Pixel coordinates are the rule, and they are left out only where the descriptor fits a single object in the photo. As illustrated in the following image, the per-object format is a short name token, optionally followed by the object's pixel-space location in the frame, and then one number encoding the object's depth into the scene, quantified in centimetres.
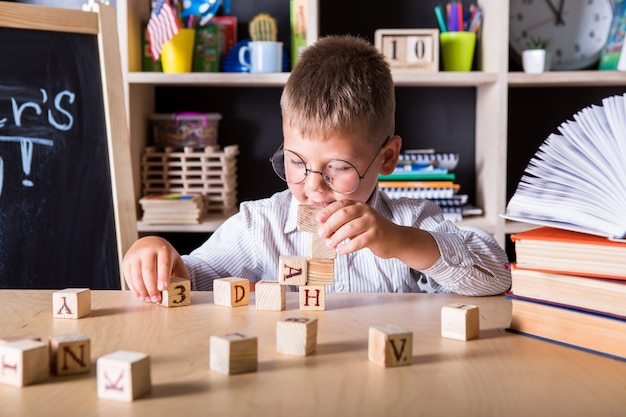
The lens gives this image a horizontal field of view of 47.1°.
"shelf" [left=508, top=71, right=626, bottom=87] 235
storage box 254
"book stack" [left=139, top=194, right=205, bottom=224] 238
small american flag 233
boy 116
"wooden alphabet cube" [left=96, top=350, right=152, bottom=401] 68
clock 255
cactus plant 253
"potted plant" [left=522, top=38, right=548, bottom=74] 238
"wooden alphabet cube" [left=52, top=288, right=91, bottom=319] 100
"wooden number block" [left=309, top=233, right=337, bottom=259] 106
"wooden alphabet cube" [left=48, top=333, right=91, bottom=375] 75
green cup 244
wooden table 67
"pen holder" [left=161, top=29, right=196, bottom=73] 241
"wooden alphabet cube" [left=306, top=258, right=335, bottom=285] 106
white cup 240
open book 85
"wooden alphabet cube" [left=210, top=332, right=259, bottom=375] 76
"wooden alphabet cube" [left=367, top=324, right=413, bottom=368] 79
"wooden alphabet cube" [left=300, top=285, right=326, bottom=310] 105
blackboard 167
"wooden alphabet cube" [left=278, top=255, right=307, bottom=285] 105
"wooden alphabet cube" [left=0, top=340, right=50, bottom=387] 72
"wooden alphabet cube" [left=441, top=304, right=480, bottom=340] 90
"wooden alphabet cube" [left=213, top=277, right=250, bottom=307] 107
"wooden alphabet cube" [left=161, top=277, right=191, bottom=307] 108
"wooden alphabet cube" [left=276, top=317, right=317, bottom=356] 83
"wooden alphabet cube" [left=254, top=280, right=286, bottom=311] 105
